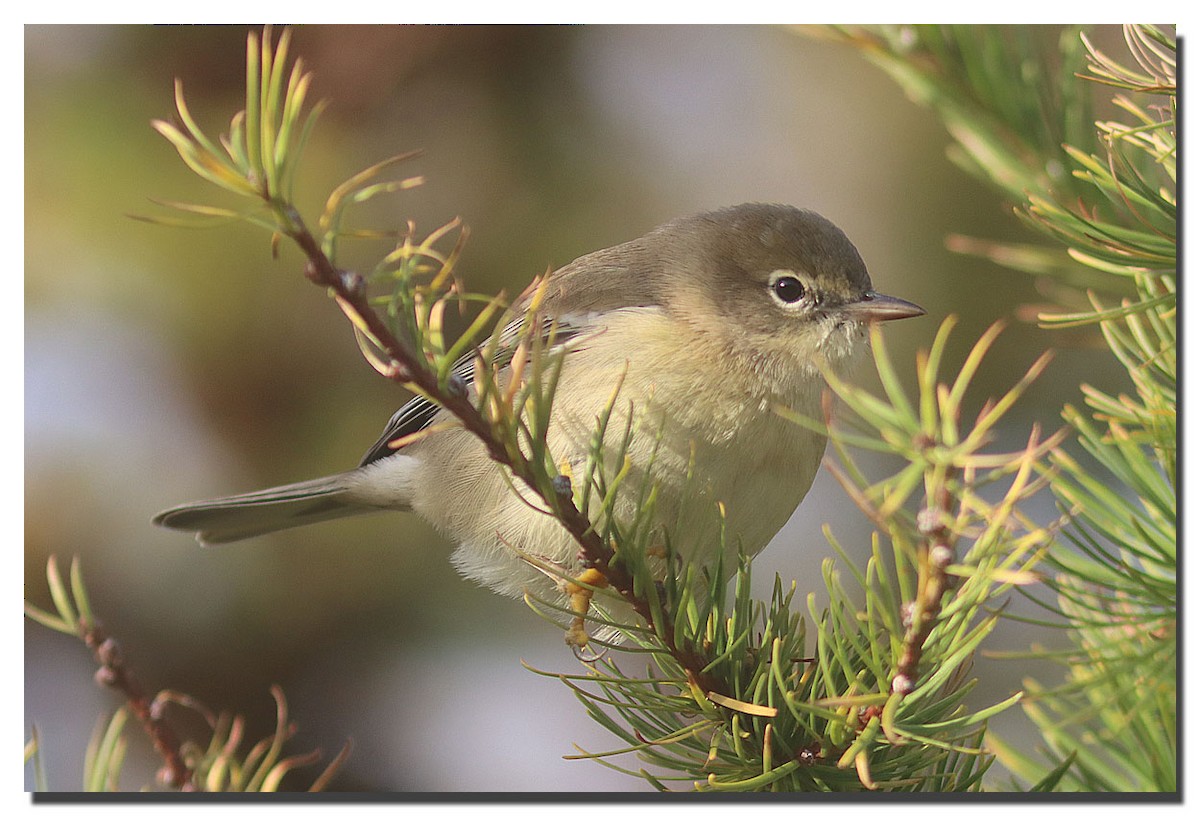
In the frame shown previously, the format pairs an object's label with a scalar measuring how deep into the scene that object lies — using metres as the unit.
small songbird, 2.93
